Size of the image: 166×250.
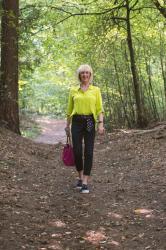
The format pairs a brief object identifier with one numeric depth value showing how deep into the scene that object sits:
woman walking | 6.81
